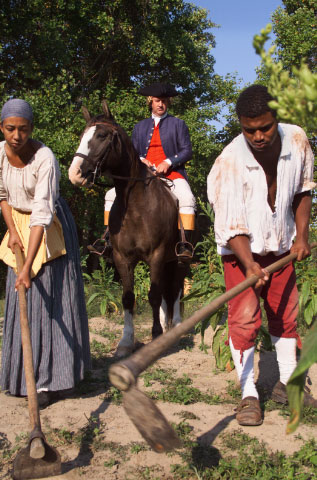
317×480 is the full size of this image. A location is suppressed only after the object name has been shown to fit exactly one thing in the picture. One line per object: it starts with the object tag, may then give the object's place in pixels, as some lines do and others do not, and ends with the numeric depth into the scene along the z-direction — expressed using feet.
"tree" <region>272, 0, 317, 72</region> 55.62
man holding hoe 10.66
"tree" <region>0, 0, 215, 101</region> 47.16
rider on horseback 21.13
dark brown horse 18.52
